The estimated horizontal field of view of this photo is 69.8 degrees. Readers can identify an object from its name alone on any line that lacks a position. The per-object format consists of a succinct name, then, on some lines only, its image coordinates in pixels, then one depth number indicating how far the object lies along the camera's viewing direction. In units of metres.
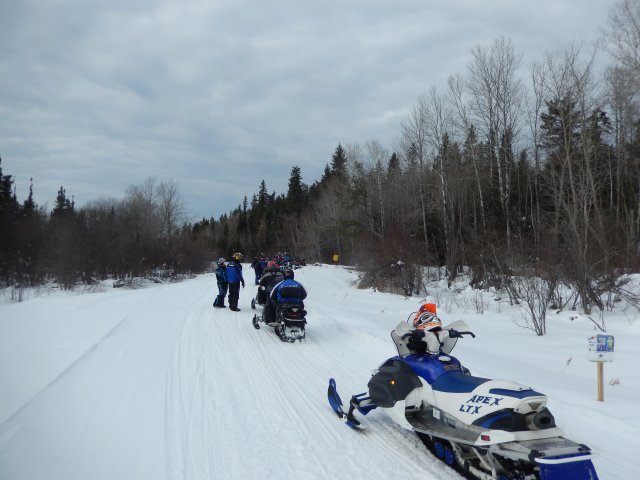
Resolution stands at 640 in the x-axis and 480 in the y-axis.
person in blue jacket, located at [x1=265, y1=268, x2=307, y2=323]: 10.60
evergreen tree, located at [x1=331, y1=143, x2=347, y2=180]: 55.79
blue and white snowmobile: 3.25
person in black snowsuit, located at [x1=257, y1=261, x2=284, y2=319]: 12.00
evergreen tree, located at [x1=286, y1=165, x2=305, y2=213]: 87.99
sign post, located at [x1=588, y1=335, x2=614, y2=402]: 5.38
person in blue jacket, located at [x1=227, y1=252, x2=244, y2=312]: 14.50
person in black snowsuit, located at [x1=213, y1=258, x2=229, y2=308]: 14.97
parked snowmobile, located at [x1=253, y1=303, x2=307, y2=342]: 9.95
